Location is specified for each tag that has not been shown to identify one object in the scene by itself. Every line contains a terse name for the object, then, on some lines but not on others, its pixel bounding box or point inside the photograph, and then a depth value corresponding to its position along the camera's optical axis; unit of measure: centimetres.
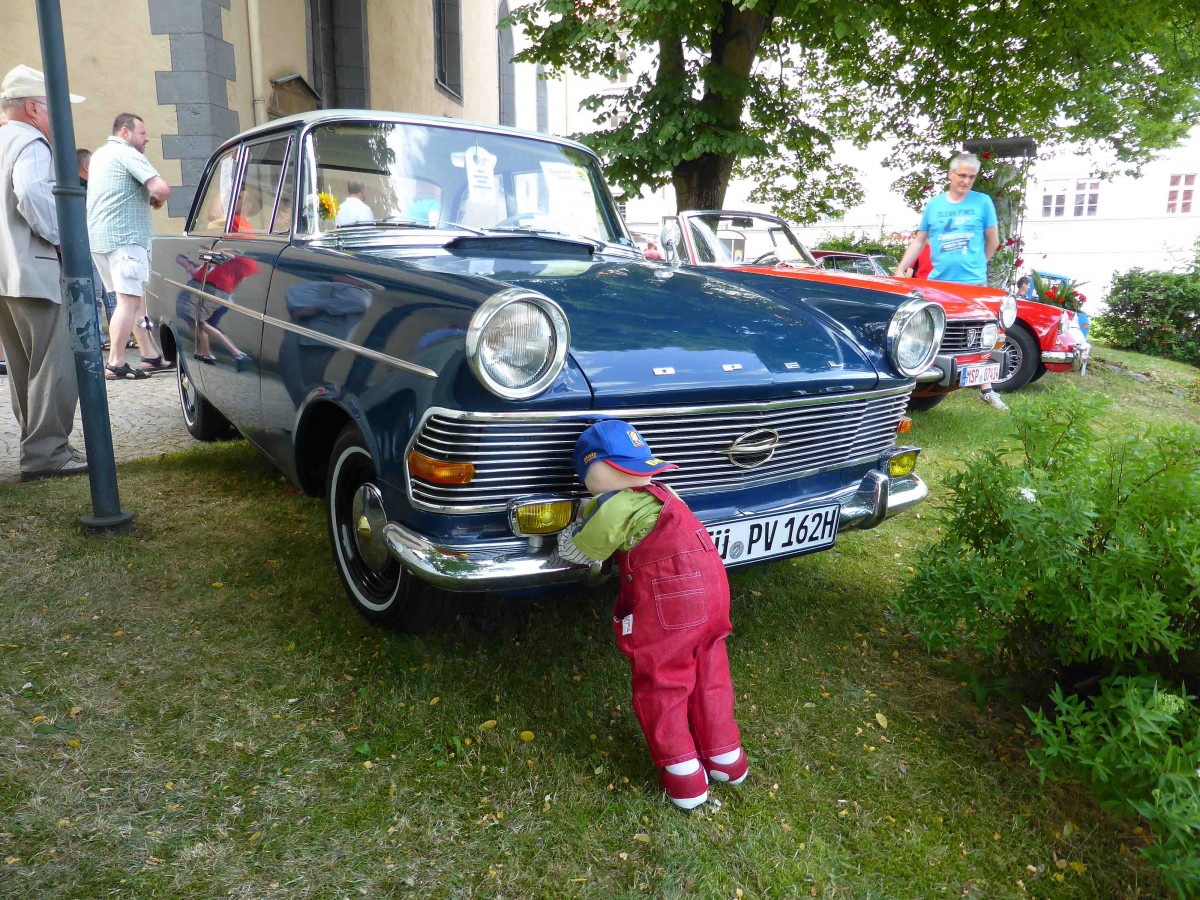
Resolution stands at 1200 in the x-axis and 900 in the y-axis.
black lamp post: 310
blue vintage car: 217
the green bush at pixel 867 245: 1416
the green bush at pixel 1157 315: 1273
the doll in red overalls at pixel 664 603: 211
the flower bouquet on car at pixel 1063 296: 988
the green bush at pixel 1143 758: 173
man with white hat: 391
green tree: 810
